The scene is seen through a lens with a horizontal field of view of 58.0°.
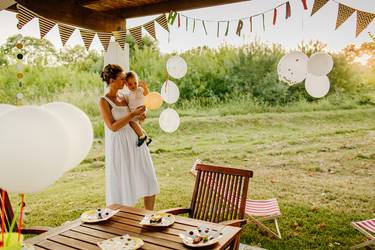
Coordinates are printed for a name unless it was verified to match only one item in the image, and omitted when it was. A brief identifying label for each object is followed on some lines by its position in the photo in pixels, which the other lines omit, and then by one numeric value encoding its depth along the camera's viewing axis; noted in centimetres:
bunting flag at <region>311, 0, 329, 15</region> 271
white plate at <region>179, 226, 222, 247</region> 190
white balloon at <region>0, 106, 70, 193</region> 123
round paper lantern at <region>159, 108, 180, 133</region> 402
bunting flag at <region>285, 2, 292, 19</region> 284
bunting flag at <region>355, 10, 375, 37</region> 274
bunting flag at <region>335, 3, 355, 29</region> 276
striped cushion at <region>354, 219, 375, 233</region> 300
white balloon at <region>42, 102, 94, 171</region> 156
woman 321
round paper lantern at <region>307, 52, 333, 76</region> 290
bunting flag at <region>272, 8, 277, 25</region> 296
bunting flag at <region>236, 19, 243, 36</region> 321
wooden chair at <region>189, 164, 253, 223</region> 263
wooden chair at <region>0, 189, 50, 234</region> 245
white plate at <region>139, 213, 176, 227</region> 220
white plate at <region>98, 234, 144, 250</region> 188
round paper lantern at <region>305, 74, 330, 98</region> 316
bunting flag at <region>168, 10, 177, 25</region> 335
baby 335
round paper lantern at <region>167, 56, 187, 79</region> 370
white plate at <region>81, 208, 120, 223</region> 232
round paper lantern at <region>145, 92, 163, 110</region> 377
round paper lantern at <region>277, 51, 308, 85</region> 299
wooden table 197
